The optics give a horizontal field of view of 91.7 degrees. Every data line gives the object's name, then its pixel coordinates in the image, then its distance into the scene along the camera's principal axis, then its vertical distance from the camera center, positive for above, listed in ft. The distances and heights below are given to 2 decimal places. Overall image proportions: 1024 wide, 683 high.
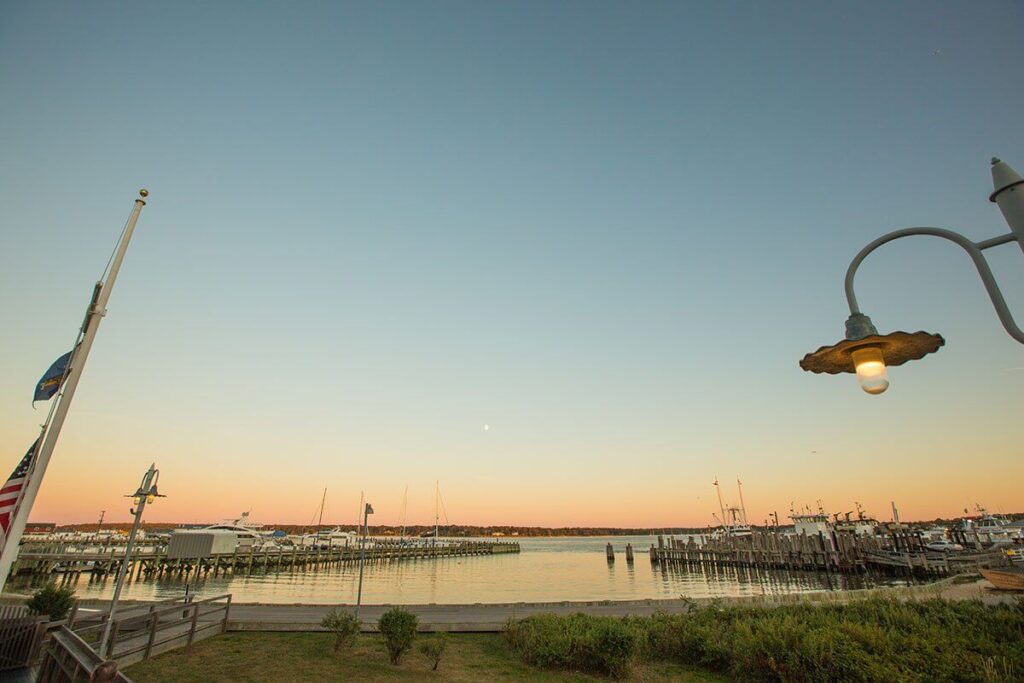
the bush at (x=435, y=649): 42.57 -8.65
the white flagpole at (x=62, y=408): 24.63 +6.56
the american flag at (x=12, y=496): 23.98 +1.99
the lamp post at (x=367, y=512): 68.43 +3.69
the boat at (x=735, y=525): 377.44 +14.46
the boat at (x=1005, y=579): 81.97 -5.68
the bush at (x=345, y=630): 47.67 -8.05
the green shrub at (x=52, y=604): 51.03 -6.20
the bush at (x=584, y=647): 42.75 -8.77
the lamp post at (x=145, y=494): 42.93 +3.69
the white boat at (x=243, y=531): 301.22 +5.30
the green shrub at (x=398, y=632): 44.24 -7.59
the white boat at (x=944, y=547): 209.06 -1.52
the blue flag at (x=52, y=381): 28.37 +8.49
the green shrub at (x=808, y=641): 35.88 -7.77
